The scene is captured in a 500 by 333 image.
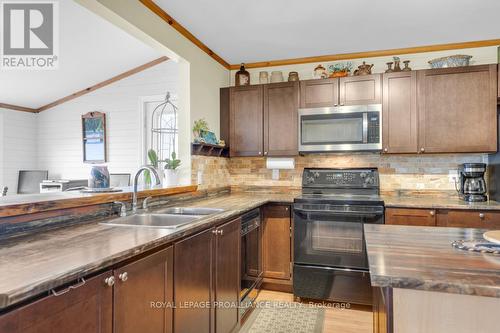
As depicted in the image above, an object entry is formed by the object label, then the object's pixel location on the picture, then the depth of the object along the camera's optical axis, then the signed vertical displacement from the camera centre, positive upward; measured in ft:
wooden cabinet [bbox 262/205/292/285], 10.19 -2.54
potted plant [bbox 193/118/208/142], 9.97 +1.26
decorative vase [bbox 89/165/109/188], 7.17 -0.25
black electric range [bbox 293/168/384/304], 9.21 -2.43
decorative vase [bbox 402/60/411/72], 10.29 +3.28
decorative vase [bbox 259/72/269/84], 11.96 +3.37
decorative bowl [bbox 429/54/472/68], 9.75 +3.27
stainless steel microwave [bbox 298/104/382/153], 10.24 +1.26
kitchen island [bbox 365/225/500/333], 3.15 -1.25
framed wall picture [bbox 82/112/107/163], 15.69 +1.53
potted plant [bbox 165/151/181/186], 9.24 -0.12
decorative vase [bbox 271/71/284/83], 11.76 +3.35
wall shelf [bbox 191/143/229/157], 9.96 +0.59
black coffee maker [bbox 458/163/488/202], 9.31 -0.49
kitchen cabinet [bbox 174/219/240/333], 5.20 -2.16
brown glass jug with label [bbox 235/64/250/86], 12.12 +3.44
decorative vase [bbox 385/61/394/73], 10.50 +3.31
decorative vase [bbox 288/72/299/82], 11.61 +3.31
